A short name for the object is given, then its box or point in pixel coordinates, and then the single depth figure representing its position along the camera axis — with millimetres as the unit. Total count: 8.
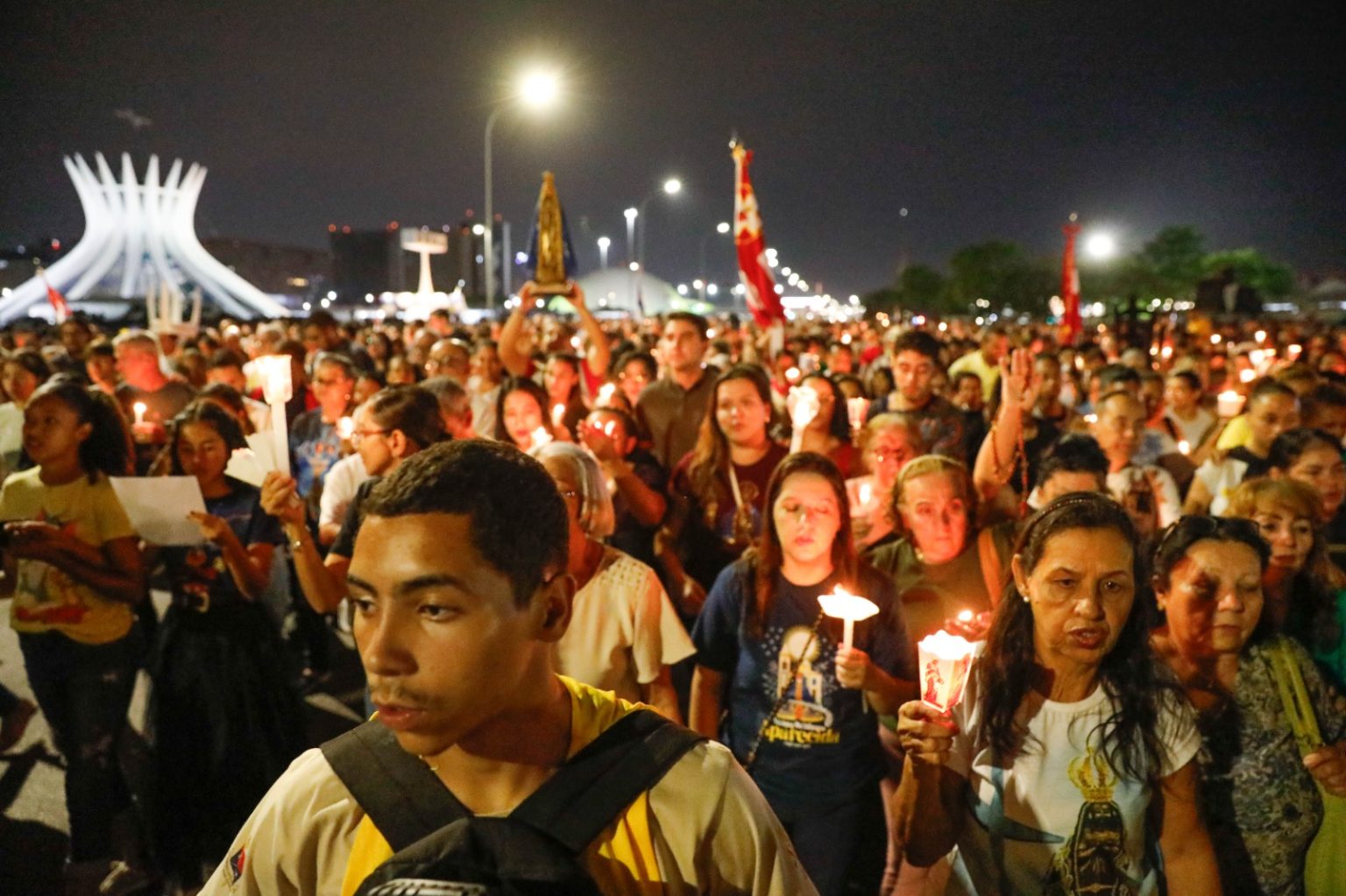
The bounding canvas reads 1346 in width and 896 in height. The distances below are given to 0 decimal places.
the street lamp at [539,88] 18016
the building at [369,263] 128250
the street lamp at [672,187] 26112
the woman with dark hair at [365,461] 3662
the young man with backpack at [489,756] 1454
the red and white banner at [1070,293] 16062
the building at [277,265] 143500
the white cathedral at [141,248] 70438
